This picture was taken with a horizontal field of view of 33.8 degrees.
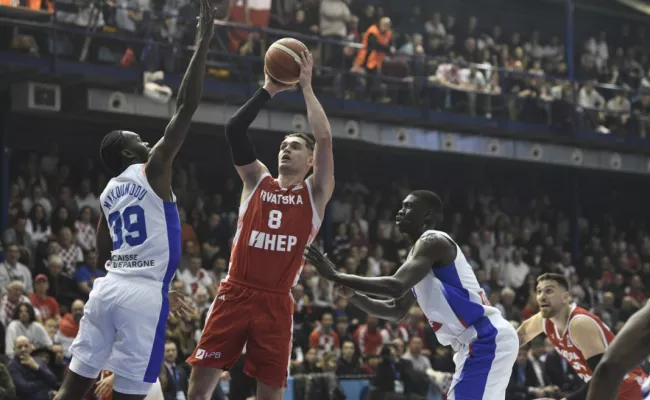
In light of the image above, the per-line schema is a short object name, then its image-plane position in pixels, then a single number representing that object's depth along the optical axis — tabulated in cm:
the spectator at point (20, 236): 1483
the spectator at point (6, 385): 1065
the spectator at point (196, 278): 1502
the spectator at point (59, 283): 1376
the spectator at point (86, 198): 1602
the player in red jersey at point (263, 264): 634
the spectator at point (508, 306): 1797
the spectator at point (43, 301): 1298
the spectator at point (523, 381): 1488
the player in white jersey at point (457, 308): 642
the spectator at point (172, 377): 1204
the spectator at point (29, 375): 1117
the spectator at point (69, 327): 1236
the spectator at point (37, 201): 1563
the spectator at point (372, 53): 1923
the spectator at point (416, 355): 1448
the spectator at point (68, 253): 1451
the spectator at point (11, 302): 1247
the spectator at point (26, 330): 1190
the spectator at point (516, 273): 2006
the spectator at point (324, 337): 1459
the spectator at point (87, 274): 1380
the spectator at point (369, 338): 1519
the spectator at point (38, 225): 1504
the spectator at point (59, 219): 1514
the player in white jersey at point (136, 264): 582
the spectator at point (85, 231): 1496
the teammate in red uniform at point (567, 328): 782
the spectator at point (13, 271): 1356
